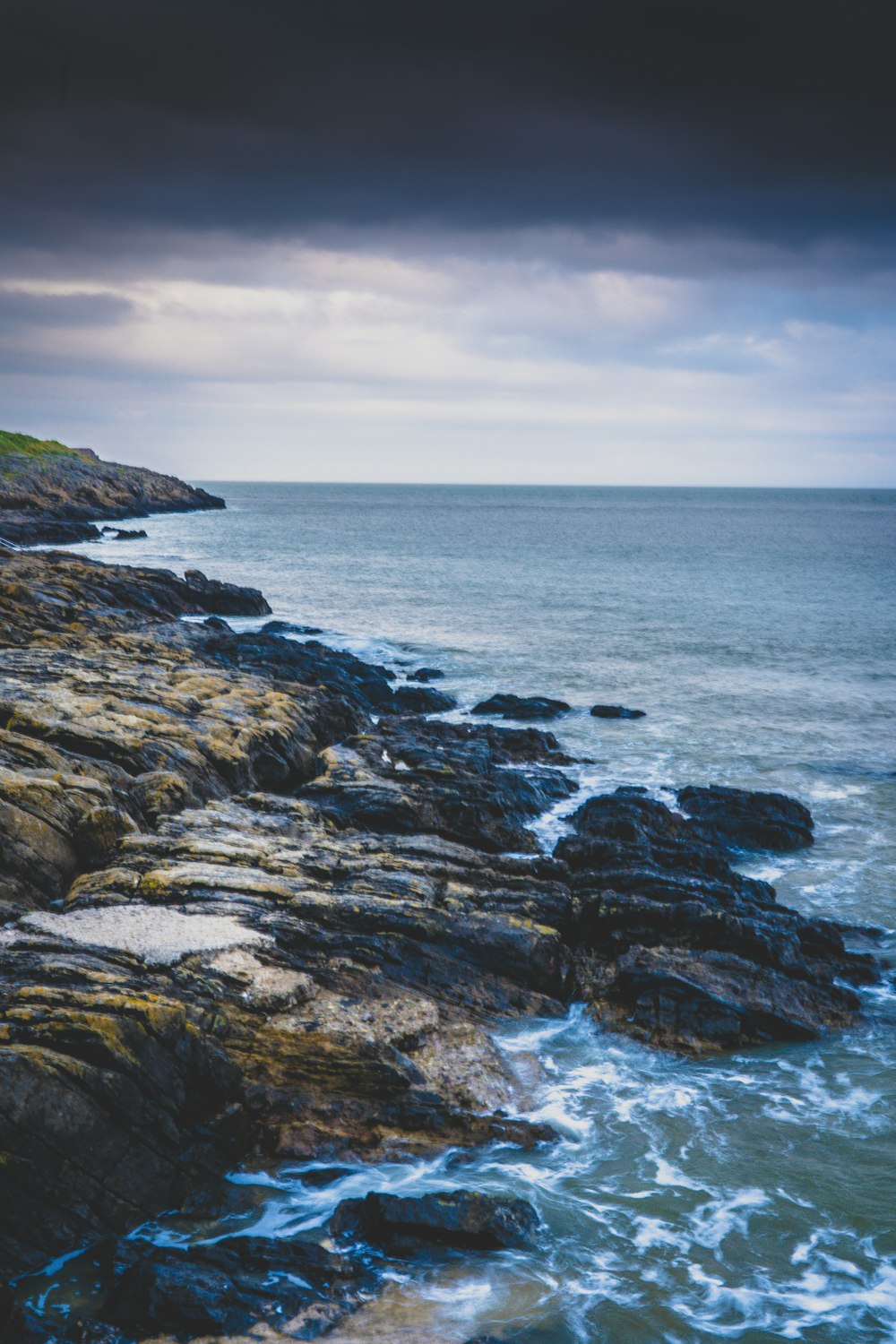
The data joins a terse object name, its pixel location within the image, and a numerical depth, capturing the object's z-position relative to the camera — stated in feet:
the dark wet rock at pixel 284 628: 164.89
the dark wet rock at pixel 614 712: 121.70
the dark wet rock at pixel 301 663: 110.22
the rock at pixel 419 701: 116.26
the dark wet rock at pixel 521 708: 119.85
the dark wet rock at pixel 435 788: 69.67
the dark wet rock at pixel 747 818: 80.69
